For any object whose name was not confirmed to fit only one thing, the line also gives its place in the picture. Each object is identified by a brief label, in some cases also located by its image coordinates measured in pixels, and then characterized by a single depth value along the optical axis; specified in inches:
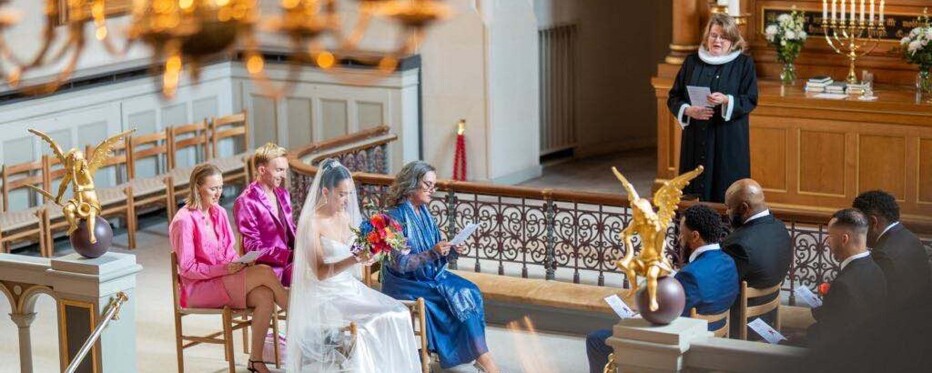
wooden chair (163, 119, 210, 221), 485.1
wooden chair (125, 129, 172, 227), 485.1
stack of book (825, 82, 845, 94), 458.9
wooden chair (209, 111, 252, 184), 517.3
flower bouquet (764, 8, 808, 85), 469.7
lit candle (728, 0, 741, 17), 468.4
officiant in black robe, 380.5
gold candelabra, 466.5
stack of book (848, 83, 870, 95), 457.4
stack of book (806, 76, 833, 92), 465.1
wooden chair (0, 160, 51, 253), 432.5
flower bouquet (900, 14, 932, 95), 446.0
